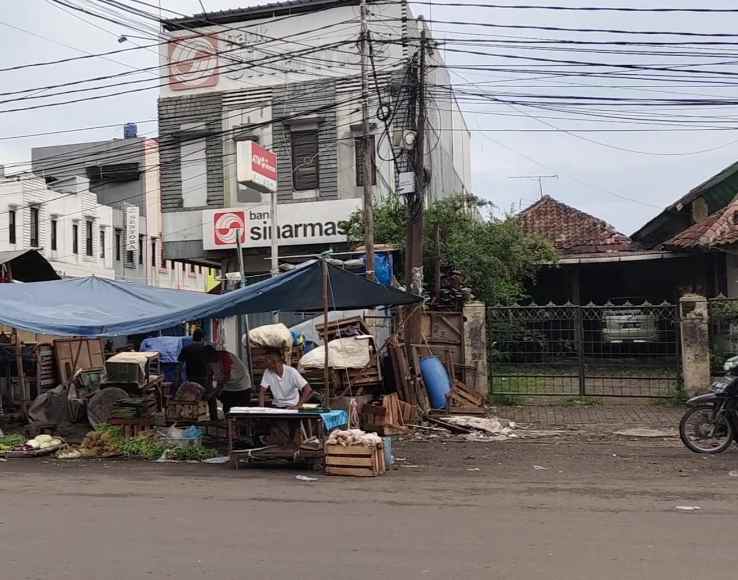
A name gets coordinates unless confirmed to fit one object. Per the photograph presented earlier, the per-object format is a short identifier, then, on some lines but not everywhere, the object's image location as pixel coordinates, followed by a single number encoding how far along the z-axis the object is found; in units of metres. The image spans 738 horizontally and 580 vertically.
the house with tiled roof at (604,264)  23.53
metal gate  15.79
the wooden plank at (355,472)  9.23
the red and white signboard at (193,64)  26.45
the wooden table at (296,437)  9.74
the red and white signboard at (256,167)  18.97
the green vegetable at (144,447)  11.06
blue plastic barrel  14.45
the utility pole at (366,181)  15.82
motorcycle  10.34
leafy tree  19.89
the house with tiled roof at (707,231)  20.08
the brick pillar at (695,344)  15.38
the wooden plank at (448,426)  12.80
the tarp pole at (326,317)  10.28
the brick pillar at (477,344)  16.22
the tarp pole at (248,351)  14.10
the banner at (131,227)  41.78
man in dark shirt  12.55
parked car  16.06
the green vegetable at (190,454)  10.86
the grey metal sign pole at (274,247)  19.03
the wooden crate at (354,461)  9.23
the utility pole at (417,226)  14.94
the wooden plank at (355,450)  9.26
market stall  10.04
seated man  10.41
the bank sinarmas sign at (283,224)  24.94
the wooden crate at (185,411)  12.12
